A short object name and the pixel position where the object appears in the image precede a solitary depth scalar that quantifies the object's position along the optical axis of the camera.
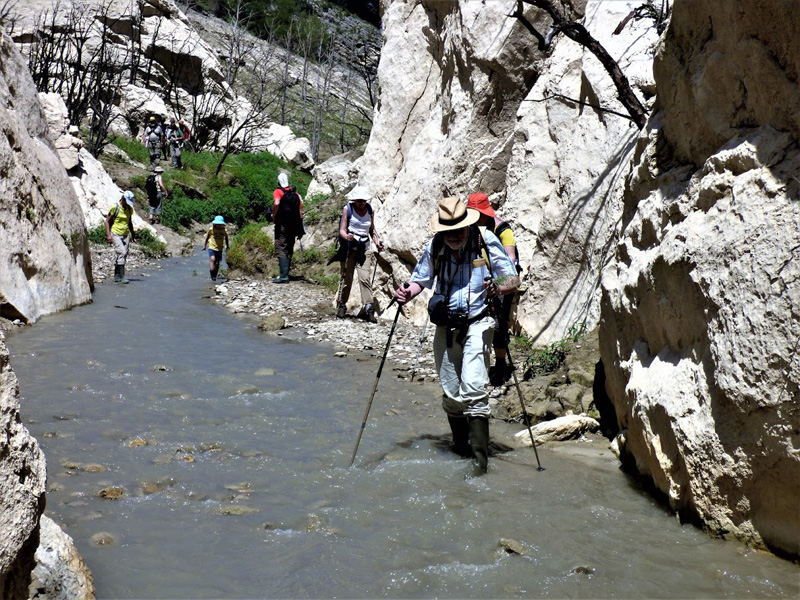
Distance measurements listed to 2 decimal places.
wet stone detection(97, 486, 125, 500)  5.05
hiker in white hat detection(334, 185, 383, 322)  12.52
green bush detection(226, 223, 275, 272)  17.80
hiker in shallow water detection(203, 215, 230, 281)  16.77
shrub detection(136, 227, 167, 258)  22.20
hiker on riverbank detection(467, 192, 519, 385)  7.43
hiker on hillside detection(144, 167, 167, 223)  26.01
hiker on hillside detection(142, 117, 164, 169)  31.82
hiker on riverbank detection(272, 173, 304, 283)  15.55
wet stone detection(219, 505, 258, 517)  4.98
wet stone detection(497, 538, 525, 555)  4.56
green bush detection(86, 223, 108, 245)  21.14
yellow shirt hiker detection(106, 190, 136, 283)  16.22
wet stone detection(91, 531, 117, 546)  4.40
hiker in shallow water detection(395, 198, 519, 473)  5.95
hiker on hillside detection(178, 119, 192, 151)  37.44
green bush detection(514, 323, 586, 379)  8.47
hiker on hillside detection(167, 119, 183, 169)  34.19
